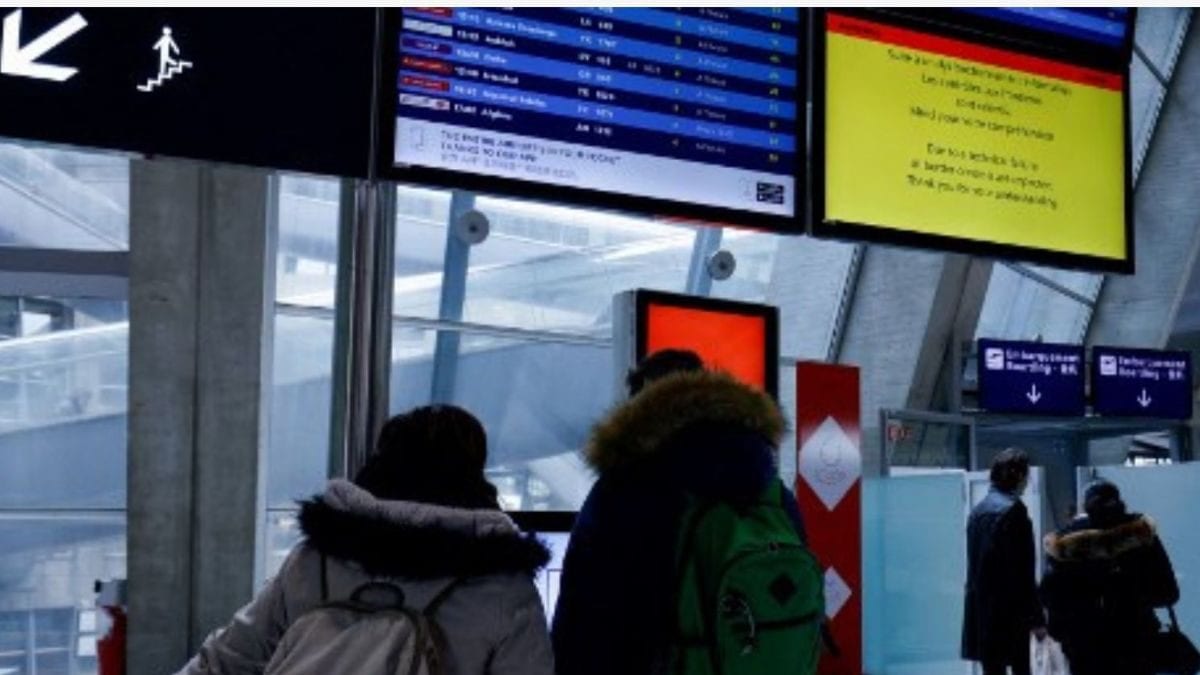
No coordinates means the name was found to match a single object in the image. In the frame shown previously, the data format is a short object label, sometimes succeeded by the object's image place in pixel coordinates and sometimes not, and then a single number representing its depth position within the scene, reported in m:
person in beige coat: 2.45
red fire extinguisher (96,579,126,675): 6.11
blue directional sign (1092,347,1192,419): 11.20
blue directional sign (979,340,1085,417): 10.80
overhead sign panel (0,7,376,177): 2.99
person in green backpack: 2.49
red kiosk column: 5.12
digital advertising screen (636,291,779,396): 4.39
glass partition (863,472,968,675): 9.43
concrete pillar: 6.88
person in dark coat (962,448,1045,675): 6.39
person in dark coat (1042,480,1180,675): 5.97
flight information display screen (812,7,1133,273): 4.38
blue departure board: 3.61
